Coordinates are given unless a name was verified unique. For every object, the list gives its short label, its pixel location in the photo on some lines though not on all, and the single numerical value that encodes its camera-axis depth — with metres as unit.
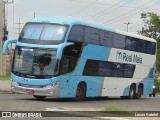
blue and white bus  21.98
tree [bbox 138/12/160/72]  64.06
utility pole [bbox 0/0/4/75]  79.94
